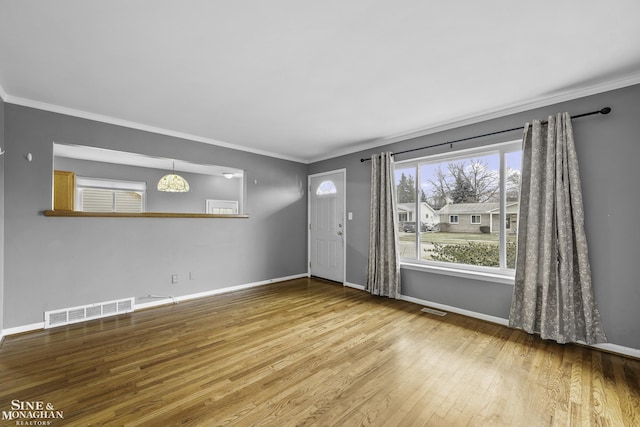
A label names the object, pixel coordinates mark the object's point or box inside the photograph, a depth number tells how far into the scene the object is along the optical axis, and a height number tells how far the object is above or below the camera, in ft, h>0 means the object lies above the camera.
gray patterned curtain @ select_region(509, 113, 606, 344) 8.34 -1.05
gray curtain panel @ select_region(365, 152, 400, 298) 13.35 -0.97
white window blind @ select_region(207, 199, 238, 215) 22.33 +0.83
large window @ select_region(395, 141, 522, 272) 10.49 +0.35
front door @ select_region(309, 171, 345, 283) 16.57 -0.65
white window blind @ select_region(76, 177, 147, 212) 17.31 +1.42
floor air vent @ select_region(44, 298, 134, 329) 9.91 -3.83
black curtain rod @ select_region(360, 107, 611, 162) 8.10 +3.21
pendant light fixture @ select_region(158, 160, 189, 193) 14.70 +1.74
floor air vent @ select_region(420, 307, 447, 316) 11.28 -4.18
